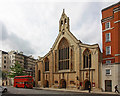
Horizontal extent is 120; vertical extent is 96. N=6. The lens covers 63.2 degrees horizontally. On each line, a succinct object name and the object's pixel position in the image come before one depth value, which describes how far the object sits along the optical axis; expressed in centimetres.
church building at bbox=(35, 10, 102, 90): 2453
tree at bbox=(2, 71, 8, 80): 5108
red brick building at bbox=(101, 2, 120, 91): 2098
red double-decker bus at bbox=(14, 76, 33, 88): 2702
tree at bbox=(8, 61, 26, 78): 4245
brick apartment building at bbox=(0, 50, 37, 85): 5580
